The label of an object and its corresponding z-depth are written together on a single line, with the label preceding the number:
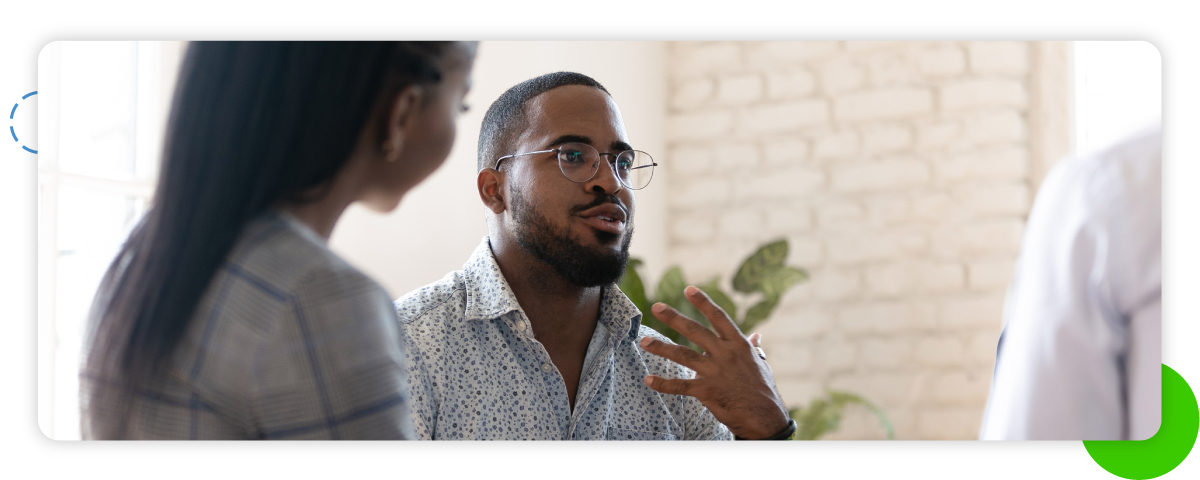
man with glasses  3.57
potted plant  4.19
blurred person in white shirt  3.24
